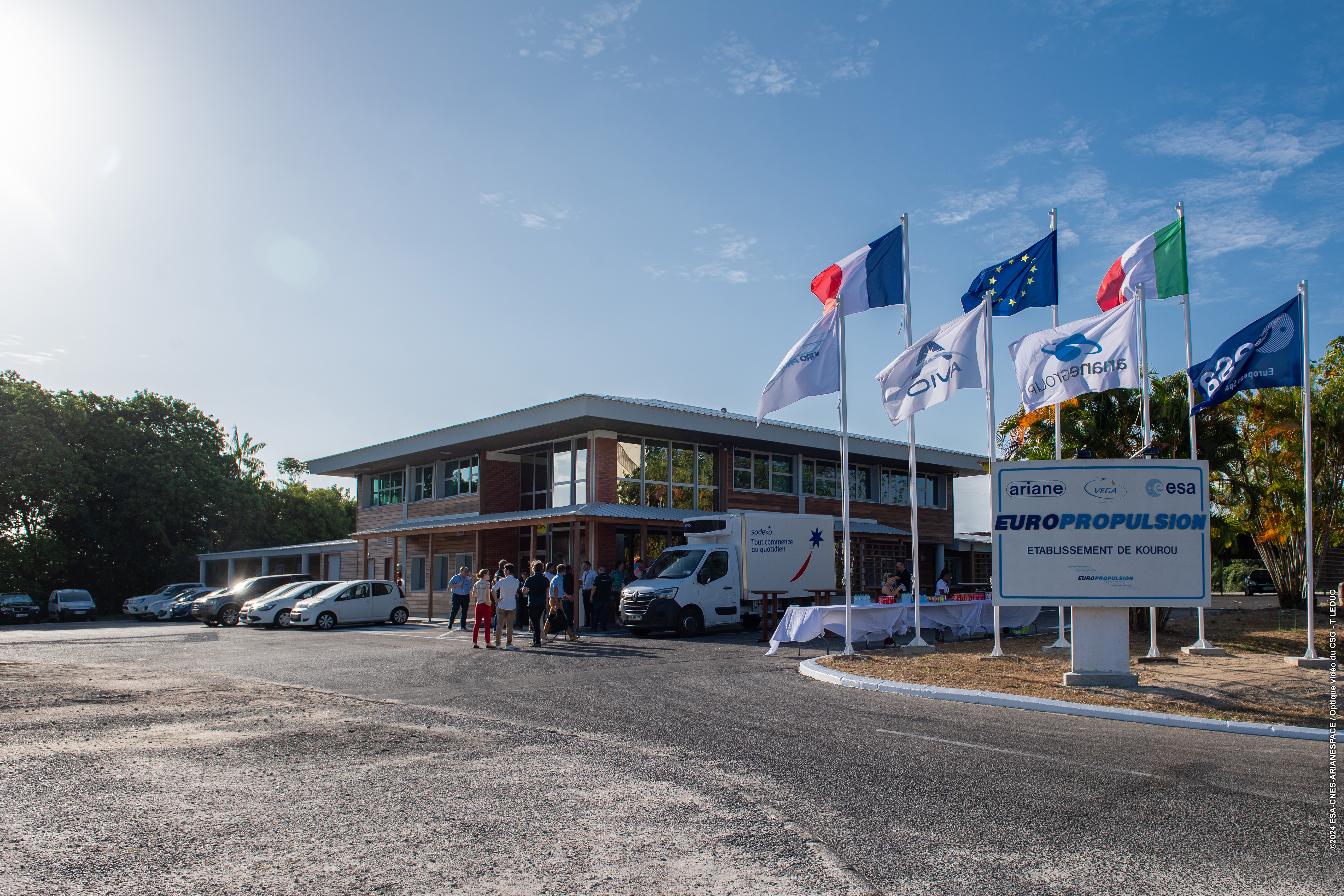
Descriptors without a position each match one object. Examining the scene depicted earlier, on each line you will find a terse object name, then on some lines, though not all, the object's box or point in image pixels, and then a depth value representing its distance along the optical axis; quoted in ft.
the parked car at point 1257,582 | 144.97
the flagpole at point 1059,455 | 50.93
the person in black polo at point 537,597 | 61.72
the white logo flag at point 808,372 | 50.26
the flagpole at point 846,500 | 48.55
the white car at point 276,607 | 94.89
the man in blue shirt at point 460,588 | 74.90
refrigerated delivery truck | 67.67
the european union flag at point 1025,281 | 52.44
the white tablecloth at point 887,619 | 52.65
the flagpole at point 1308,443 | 40.60
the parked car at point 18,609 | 119.65
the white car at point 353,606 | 90.58
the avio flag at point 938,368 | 47.73
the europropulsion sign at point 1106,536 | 37.27
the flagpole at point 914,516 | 51.31
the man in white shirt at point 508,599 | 59.93
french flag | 52.08
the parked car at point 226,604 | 103.40
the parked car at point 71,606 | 126.00
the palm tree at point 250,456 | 241.55
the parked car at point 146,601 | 131.03
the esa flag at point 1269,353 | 41.83
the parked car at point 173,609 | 126.41
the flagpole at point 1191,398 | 47.19
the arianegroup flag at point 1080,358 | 46.16
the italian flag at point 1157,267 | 48.91
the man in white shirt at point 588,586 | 77.51
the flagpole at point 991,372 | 48.55
